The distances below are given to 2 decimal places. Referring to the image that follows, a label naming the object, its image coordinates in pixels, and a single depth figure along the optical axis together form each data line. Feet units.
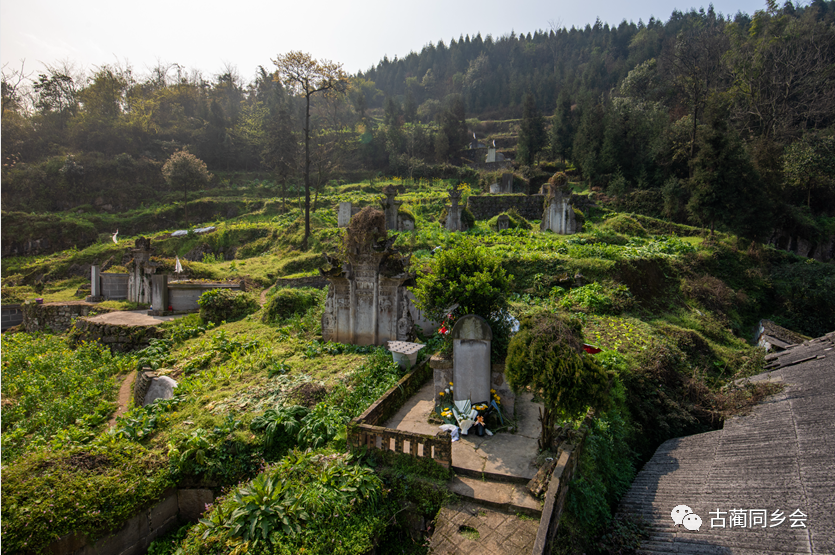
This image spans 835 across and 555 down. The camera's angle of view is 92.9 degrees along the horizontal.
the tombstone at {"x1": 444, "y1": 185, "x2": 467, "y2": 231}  80.33
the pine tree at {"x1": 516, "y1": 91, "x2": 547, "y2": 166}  136.67
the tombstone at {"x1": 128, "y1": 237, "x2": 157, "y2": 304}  57.36
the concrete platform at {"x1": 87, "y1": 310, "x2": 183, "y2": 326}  48.60
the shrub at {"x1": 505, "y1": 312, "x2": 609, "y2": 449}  19.33
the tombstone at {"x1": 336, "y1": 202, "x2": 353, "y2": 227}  85.97
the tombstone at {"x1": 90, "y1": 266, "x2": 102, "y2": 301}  61.05
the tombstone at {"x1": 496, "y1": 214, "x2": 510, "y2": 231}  78.16
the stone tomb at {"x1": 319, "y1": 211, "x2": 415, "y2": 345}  37.32
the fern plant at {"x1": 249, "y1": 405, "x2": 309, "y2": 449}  22.54
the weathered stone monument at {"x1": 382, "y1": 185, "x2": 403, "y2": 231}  78.43
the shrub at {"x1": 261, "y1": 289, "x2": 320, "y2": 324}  46.32
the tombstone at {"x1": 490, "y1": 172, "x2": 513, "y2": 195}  113.91
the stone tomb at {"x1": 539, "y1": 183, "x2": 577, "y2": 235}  76.28
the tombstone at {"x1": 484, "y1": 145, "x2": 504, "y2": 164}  149.59
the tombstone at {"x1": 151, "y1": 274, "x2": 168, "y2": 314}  52.49
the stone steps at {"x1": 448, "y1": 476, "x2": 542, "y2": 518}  17.62
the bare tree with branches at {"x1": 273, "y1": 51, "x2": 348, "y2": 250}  77.20
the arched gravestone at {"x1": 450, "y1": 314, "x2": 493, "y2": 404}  25.34
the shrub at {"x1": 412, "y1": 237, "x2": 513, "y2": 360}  26.89
